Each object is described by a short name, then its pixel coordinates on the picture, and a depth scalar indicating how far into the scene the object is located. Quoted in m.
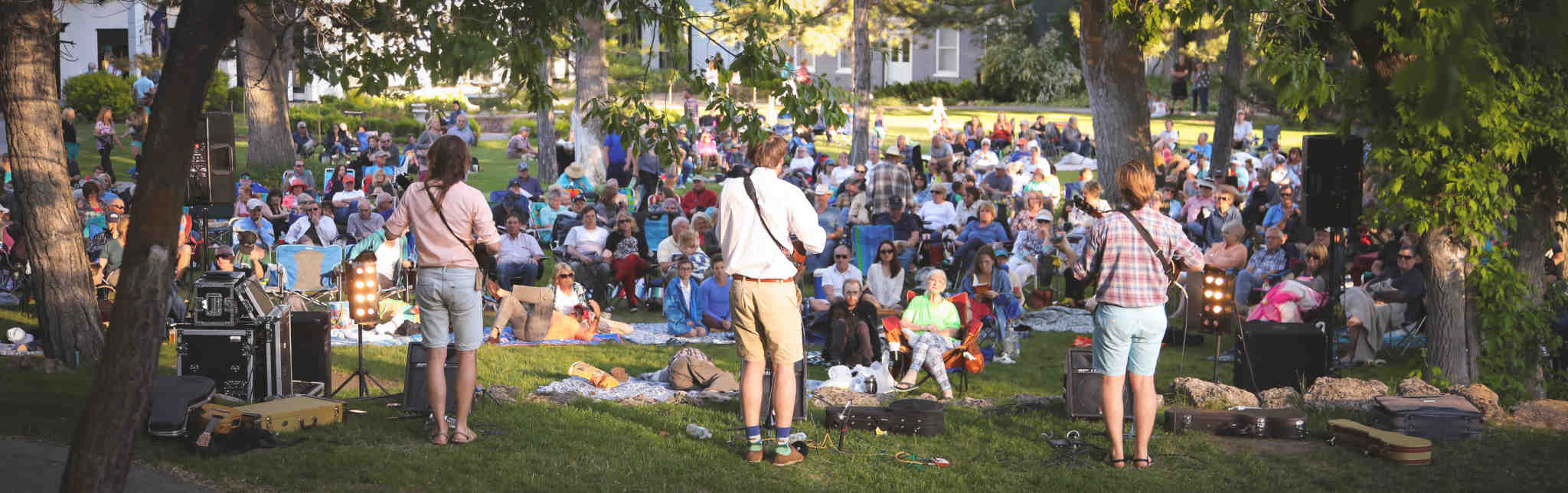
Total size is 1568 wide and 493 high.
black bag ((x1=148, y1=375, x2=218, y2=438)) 6.56
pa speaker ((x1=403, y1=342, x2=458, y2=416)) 7.29
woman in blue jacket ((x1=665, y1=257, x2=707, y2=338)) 12.25
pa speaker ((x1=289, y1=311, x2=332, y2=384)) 8.29
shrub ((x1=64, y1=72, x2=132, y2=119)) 29.36
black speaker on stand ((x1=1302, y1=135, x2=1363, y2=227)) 9.10
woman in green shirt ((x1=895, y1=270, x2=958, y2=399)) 9.46
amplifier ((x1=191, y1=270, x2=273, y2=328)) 7.69
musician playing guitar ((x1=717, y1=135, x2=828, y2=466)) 5.95
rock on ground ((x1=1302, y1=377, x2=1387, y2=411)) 8.04
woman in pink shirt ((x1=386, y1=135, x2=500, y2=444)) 6.10
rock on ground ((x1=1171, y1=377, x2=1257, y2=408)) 8.00
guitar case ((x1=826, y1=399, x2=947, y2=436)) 7.14
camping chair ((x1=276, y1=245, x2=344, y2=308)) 13.30
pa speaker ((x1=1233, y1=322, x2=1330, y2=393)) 8.68
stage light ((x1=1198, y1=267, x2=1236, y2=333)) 8.91
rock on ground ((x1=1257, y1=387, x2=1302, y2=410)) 7.98
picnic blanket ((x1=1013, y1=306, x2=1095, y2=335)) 12.62
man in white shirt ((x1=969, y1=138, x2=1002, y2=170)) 23.67
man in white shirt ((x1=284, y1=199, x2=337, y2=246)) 14.85
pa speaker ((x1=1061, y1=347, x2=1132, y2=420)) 7.60
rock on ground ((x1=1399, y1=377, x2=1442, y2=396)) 7.93
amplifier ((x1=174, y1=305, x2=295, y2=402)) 7.66
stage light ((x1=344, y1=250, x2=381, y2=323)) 9.04
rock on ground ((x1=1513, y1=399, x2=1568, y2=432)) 7.51
